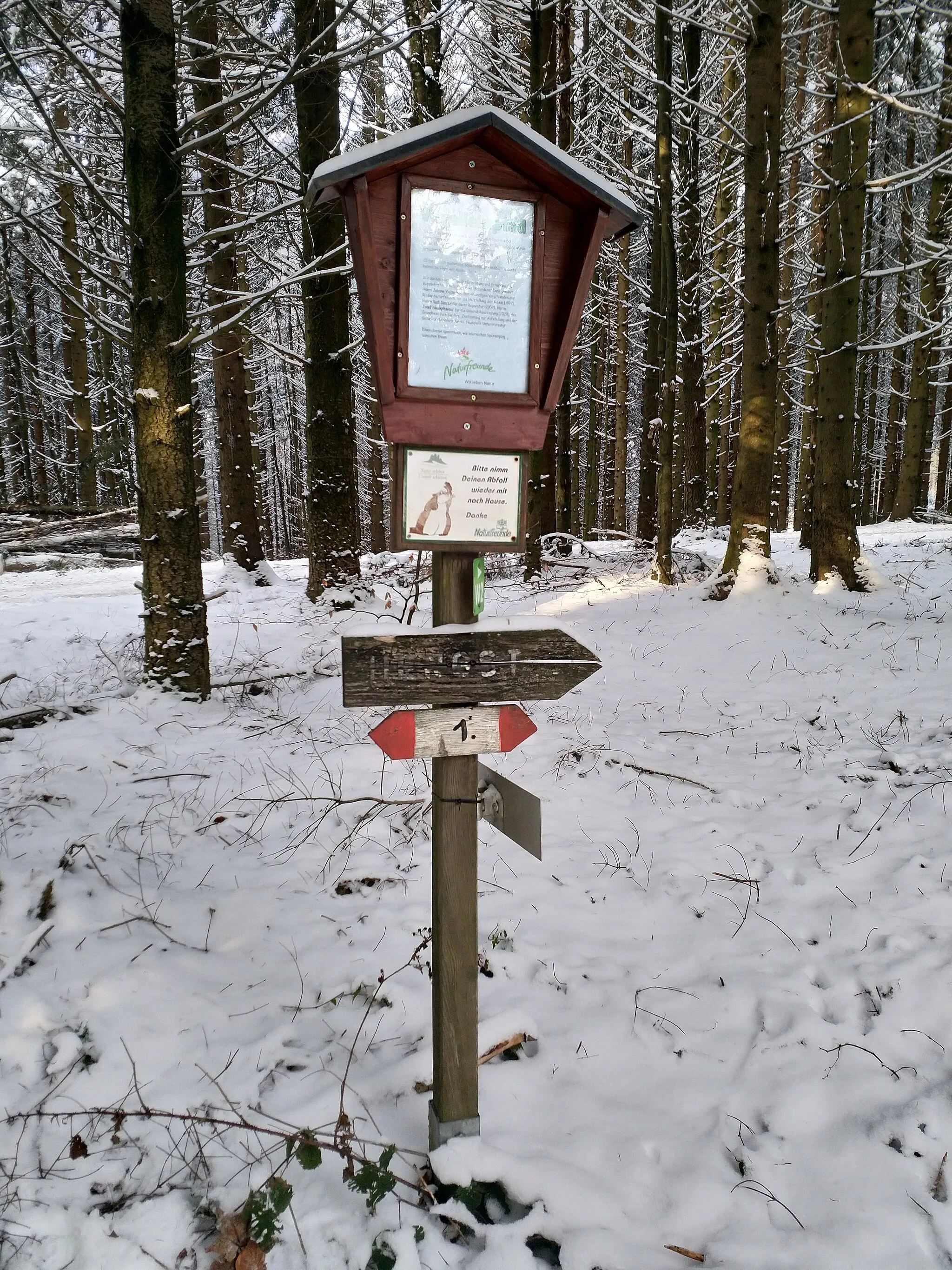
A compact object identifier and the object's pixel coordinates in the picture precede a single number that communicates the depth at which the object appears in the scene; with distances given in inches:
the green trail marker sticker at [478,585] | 81.3
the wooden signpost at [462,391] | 73.2
